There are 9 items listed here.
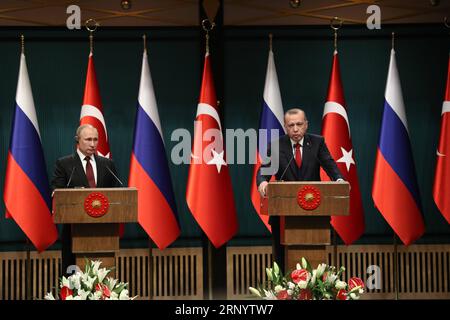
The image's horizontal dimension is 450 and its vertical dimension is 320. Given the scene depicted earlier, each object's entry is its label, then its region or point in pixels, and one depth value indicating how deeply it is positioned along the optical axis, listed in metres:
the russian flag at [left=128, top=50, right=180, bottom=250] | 13.48
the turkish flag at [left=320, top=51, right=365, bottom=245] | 13.71
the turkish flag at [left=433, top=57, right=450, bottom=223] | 13.50
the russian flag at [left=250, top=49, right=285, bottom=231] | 13.84
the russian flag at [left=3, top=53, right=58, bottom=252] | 13.19
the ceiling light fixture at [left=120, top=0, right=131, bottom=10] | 14.41
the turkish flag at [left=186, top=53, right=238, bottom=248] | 13.58
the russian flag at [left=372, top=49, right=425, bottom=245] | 13.52
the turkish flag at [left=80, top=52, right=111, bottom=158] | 13.56
